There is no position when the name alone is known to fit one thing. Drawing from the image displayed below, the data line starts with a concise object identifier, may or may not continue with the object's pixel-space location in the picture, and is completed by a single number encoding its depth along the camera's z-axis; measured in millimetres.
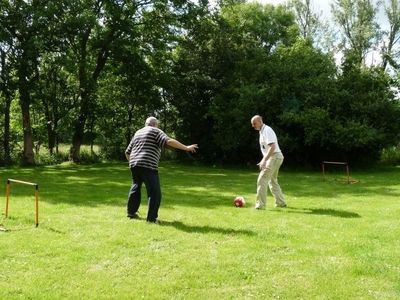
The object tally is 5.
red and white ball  12073
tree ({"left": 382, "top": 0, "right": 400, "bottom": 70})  44366
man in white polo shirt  11164
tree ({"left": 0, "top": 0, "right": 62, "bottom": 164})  23359
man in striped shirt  9383
